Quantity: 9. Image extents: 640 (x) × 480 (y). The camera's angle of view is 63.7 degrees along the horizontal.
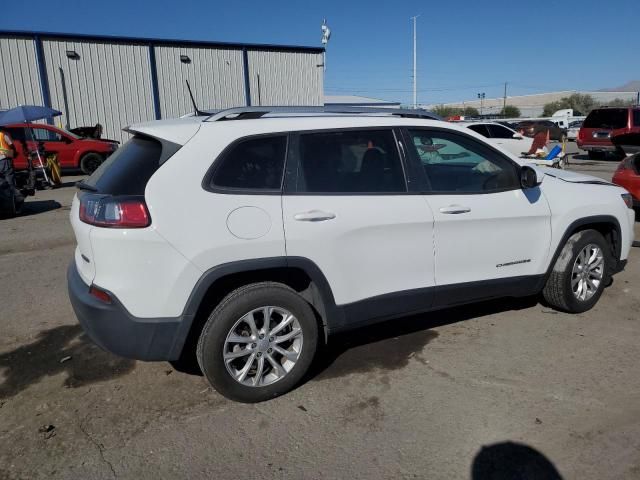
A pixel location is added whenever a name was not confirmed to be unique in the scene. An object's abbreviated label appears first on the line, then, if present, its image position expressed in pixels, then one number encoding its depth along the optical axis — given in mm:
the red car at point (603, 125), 18641
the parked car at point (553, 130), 33828
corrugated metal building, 21828
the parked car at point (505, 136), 17750
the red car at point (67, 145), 15702
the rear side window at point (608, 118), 18828
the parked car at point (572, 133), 36406
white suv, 2938
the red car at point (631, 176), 7914
